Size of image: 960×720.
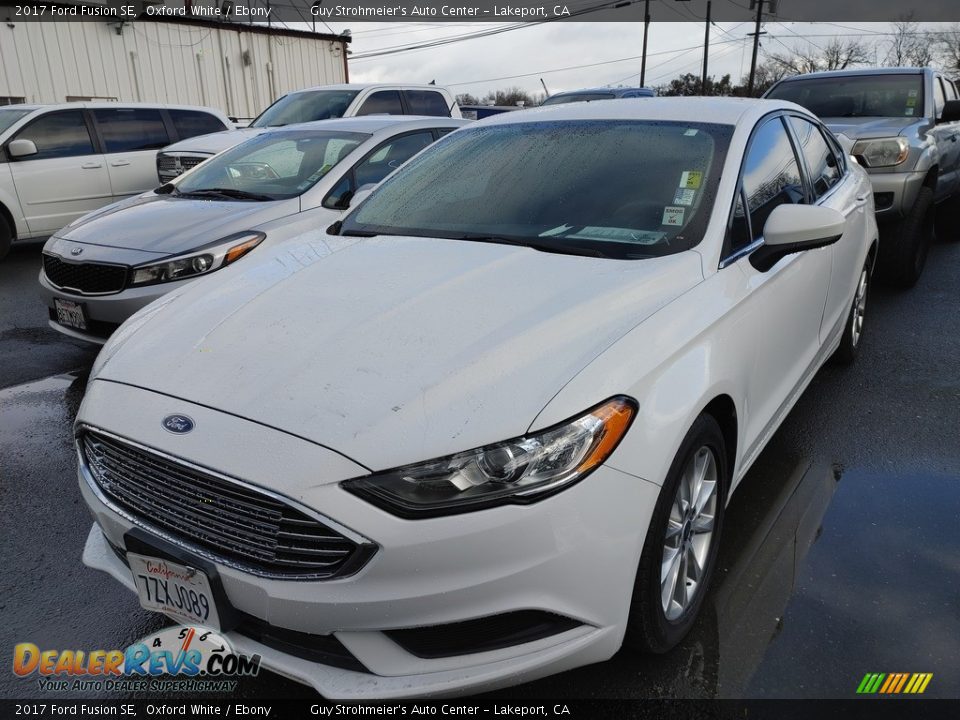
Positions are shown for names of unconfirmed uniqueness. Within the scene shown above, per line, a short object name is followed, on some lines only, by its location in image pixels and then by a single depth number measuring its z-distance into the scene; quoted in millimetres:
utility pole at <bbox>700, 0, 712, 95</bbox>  42188
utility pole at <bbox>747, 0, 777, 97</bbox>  41031
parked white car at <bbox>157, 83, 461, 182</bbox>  8602
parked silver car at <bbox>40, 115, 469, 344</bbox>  4375
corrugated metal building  15977
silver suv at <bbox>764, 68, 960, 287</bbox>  6031
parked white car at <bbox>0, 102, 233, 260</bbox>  8062
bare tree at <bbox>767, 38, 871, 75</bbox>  58981
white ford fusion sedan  1711
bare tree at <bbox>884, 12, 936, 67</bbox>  60875
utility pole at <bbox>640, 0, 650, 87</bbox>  40741
